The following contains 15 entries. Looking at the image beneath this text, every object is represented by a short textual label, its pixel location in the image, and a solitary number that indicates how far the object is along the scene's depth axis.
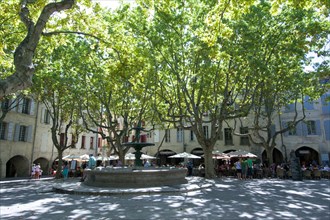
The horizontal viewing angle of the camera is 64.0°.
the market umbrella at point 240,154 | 23.28
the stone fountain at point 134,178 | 12.16
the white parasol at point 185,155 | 25.19
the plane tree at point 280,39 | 14.02
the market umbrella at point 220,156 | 25.48
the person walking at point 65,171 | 21.08
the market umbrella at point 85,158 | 28.18
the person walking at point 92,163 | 15.98
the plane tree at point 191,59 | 14.73
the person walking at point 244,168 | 18.84
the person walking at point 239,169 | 19.23
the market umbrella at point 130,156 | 29.26
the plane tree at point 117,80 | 9.02
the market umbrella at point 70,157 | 28.66
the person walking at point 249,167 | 19.00
